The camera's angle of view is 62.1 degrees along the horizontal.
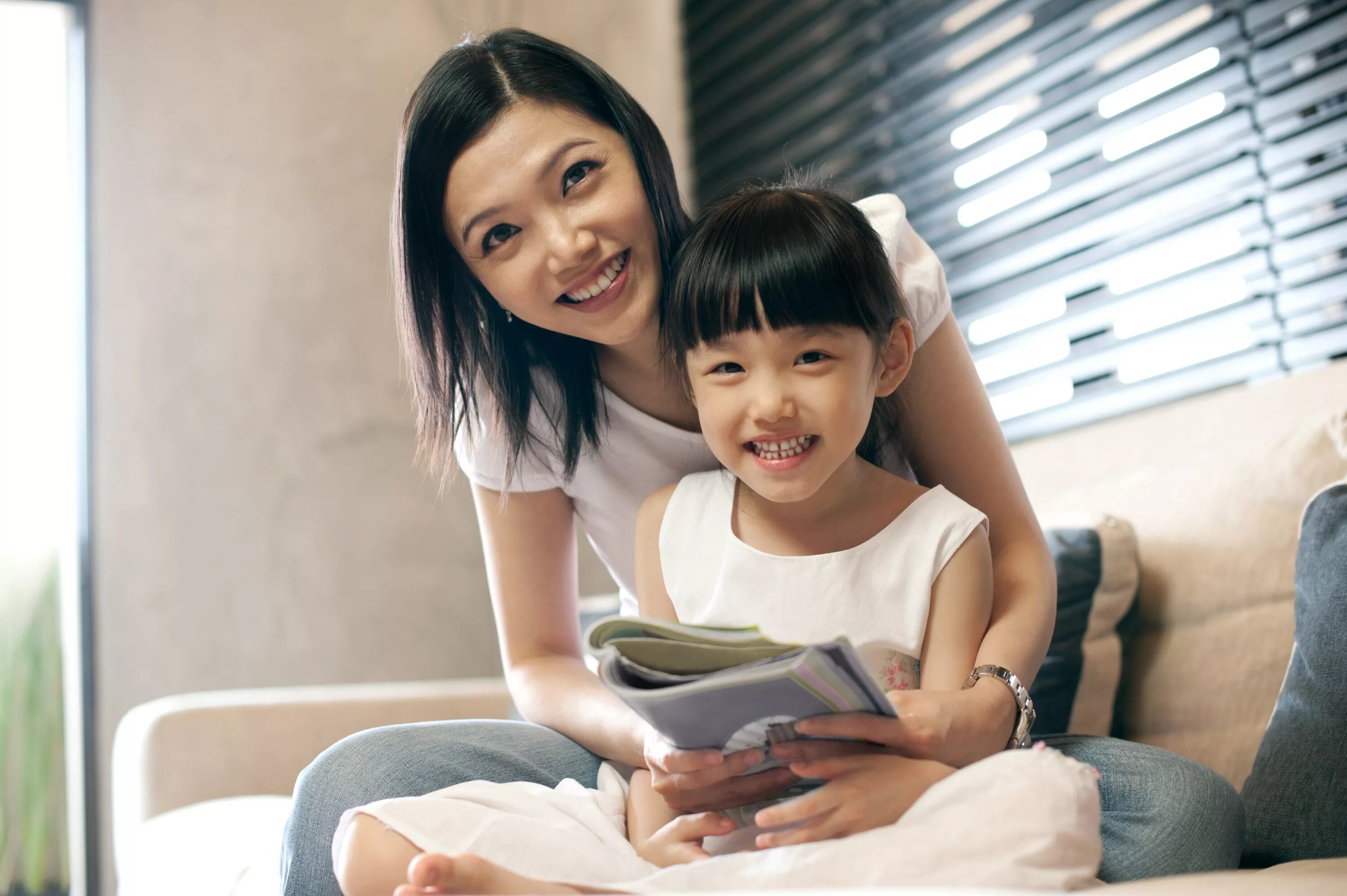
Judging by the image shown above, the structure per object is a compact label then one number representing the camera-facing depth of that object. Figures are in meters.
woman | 1.00
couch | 1.35
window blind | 1.87
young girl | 0.80
